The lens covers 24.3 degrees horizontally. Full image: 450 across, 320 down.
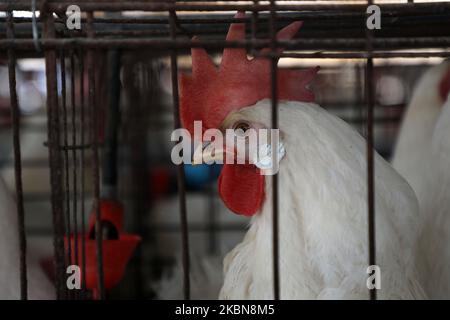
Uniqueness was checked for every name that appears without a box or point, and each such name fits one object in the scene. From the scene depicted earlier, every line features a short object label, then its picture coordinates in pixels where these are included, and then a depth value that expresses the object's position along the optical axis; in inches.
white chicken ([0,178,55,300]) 36.2
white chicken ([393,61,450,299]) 34.6
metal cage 27.1
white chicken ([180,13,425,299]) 31.0
